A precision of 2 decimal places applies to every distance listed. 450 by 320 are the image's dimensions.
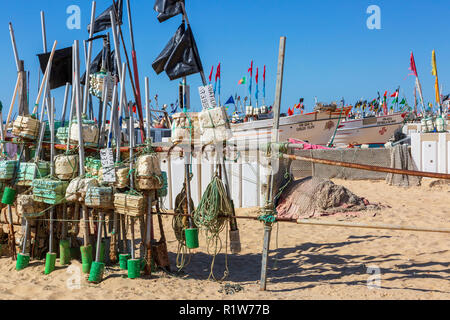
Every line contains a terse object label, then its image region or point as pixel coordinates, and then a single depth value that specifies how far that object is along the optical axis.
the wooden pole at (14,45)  6.92
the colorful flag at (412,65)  18.52
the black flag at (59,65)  6.88
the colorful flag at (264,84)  30.36
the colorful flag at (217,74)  26.53
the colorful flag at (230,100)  27.52
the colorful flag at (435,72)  16.97
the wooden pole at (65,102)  6.62
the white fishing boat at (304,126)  23.00
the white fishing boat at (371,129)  26.20
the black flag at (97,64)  7.16
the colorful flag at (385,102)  39.96
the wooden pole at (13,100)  6.94
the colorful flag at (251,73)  29.92
